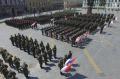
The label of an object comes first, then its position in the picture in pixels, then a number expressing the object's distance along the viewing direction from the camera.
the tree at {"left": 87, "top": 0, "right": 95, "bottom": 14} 79.53
